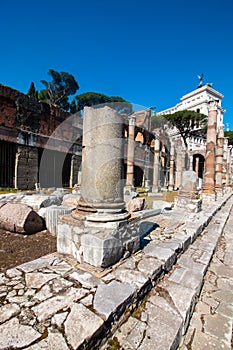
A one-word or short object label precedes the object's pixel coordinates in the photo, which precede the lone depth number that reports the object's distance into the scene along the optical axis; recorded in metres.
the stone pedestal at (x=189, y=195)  6.02
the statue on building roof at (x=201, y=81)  48.31
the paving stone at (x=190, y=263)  2.60
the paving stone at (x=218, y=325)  1.72
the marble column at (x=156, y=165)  15.60
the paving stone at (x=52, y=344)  1.16
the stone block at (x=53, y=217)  3.98
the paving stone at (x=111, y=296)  1.48
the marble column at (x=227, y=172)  18.11
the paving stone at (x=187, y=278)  2.18
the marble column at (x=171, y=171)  17.84
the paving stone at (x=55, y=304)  1.44
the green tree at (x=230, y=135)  40.03
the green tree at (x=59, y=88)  32.88
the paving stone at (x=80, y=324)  1.23
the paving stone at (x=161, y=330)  1.36
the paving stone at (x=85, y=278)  1.83
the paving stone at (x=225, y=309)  2.00
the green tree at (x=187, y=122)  31.59
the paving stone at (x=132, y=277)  1.89
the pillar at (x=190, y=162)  28.80
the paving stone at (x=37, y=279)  1.81
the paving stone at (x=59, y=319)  1.34
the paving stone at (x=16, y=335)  1.18
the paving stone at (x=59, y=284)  1.74
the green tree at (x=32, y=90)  24.95
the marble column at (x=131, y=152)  13.66
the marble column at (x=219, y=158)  12.43
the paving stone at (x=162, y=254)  2.48
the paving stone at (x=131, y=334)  1.38
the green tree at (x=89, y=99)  34.92
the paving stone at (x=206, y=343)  1.59
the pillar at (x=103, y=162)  2.56
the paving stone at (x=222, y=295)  2.26
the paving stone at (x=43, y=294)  1.62
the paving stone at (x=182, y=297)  1.73
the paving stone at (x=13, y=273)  1.97
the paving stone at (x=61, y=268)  2.05
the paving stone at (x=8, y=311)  1.40
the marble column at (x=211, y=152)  9.42
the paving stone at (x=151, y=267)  2.12
